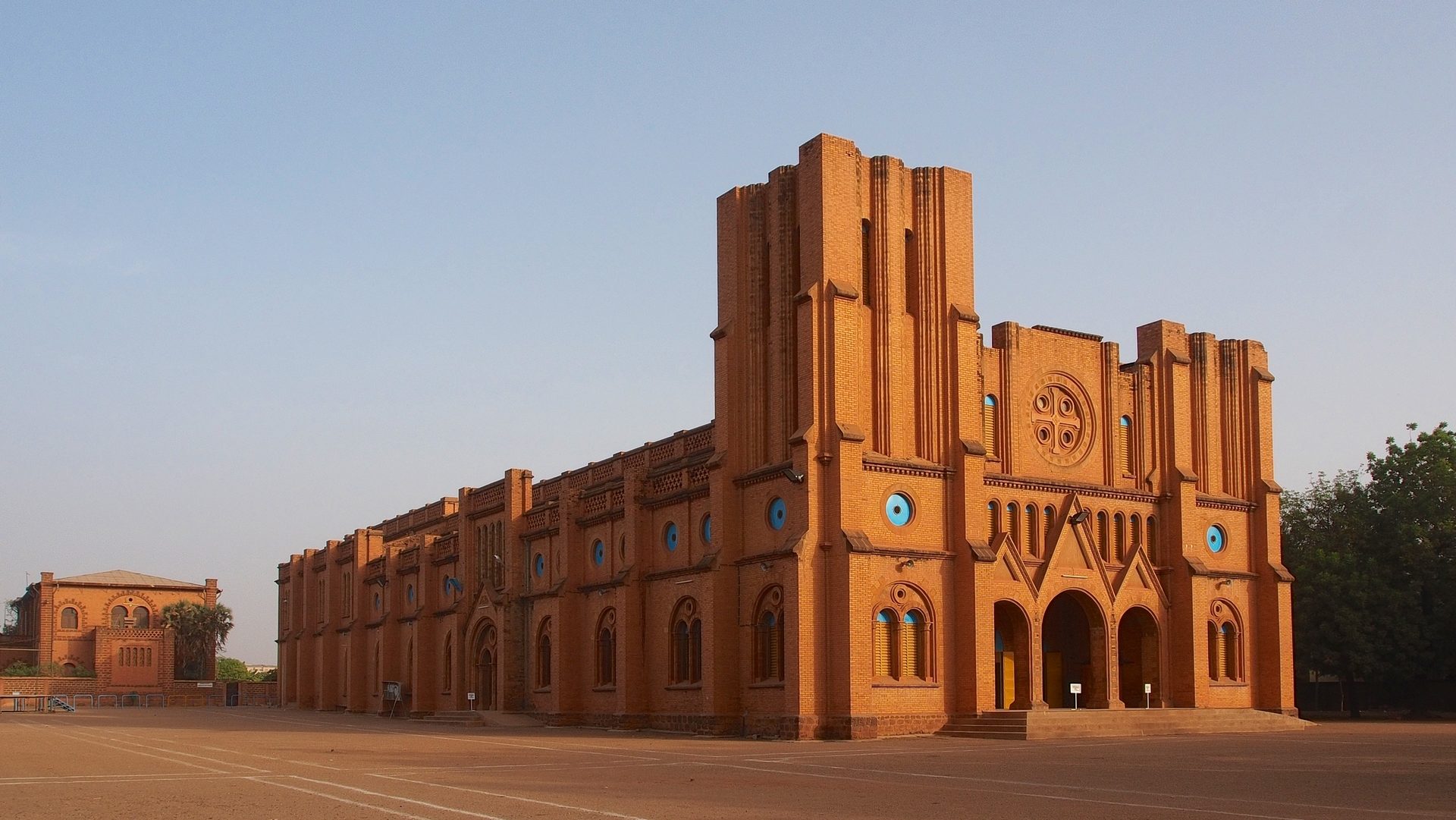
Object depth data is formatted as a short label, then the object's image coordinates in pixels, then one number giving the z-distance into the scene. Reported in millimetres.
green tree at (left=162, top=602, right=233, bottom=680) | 109312
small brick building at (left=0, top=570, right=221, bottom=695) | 103312
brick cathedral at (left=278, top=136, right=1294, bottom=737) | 38531
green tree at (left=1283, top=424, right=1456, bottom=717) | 50375
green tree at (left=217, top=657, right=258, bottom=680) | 132625
